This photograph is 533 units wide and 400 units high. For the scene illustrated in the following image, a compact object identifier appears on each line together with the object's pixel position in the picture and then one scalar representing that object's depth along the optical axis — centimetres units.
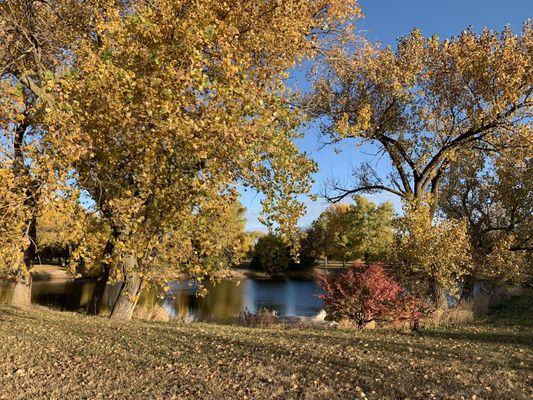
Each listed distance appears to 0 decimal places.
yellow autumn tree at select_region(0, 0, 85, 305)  580
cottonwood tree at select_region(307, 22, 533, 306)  1510
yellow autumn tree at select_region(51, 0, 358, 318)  622
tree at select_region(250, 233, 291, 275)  6756
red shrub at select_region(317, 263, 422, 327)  1337
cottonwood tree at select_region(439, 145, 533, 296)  2134
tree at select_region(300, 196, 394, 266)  6475
